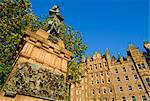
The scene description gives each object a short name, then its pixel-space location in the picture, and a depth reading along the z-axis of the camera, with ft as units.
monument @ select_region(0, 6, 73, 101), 14.79
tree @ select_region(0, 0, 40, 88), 42.37
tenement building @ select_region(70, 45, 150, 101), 116.78
